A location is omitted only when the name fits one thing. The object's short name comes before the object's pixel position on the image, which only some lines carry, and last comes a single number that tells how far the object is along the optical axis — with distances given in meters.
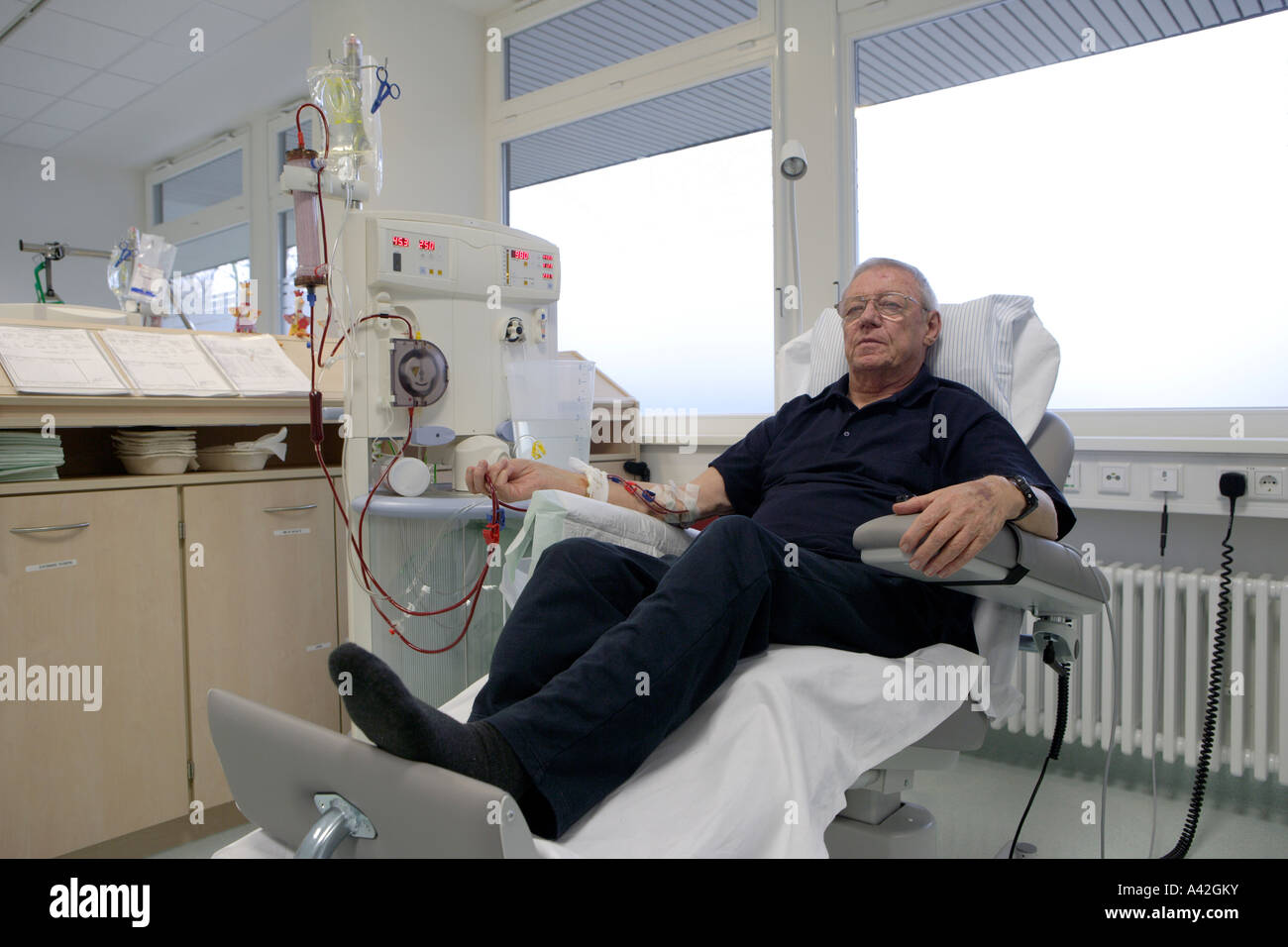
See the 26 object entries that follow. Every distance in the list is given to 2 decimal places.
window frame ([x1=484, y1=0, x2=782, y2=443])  3.12
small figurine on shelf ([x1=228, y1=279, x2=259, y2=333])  2.88
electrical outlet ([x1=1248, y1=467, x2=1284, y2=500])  1.92
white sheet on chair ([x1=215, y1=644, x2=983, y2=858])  0.96
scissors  2.12
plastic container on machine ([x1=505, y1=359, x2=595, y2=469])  2.13
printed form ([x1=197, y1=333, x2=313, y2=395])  2.28
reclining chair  0.83
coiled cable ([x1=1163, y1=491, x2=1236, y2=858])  1.90
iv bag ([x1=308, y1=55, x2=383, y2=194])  2.13
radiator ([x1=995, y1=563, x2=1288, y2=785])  1.96
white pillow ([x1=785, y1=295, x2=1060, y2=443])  1.73
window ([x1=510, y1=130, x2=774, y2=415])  3.25
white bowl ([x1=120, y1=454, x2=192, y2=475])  2.14
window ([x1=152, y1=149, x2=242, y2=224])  6.17
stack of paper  1.86
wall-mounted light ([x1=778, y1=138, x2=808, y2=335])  2.31
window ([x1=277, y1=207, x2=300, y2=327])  5.56
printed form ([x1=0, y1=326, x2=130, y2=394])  1.87
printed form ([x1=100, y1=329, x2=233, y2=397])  2.08
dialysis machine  1.96
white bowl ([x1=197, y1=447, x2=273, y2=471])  2.28
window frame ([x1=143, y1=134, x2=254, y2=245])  5.76
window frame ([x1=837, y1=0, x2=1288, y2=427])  2.19
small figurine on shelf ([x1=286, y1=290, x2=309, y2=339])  2.75
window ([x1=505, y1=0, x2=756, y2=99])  3.34
